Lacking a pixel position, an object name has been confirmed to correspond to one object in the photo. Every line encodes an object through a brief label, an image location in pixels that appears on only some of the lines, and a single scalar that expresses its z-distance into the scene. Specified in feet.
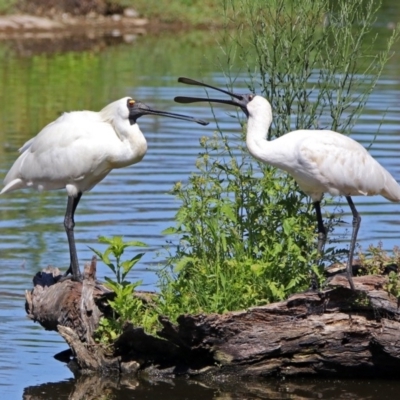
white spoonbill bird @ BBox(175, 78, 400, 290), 57.11
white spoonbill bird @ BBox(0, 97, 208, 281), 64.59
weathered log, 55.06
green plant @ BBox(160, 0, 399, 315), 57.36
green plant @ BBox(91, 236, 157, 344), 58.29
